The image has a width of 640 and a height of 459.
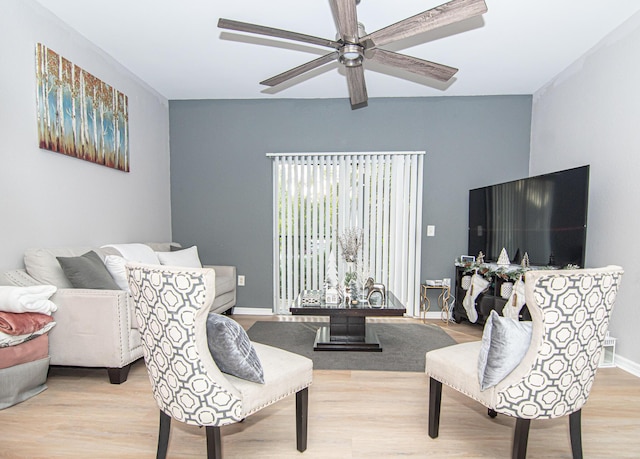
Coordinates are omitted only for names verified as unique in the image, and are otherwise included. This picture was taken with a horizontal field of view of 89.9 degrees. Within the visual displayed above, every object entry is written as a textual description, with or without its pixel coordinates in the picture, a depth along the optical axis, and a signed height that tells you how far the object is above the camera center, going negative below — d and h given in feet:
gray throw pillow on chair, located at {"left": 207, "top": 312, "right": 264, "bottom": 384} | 4.07 -1.78
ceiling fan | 5.45 +3.47
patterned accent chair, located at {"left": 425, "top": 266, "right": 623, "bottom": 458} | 4.03 -1.71
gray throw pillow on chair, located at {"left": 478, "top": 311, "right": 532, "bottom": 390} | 4.27 -1.74
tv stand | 10.07 -2.81
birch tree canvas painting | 7.77 +2.71
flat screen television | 8.43 -0.07
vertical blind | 13.08 -0.01
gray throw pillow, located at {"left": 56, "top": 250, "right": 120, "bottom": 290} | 7.32 -1.45
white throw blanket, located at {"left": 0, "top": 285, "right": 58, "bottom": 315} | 5.91 -1.70
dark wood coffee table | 8.64 -3.23
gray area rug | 8.42 -4.02
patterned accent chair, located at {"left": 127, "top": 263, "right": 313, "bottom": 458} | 3.83 -1.81
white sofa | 7.00 -2.49
